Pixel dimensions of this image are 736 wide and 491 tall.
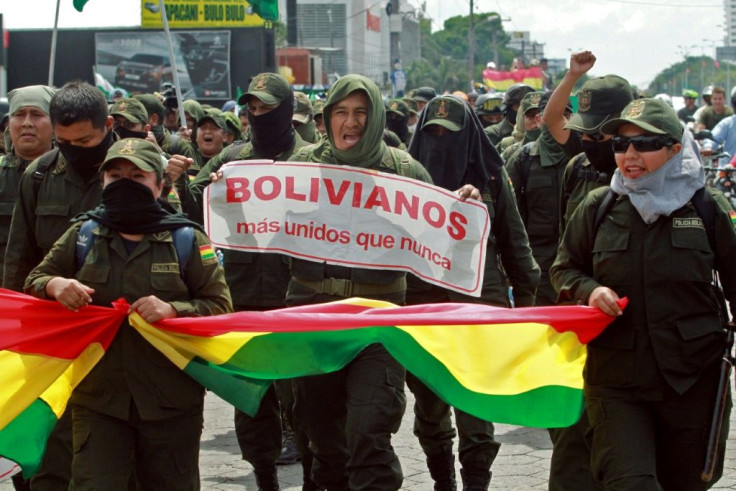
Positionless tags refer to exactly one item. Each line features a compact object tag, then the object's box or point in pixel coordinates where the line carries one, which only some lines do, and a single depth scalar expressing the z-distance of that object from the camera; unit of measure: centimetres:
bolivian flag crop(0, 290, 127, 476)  534
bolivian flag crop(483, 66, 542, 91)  4472
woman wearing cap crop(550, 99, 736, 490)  511
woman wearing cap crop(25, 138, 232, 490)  523
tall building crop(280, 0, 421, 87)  13350
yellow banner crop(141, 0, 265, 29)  5059
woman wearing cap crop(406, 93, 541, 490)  695
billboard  4759
